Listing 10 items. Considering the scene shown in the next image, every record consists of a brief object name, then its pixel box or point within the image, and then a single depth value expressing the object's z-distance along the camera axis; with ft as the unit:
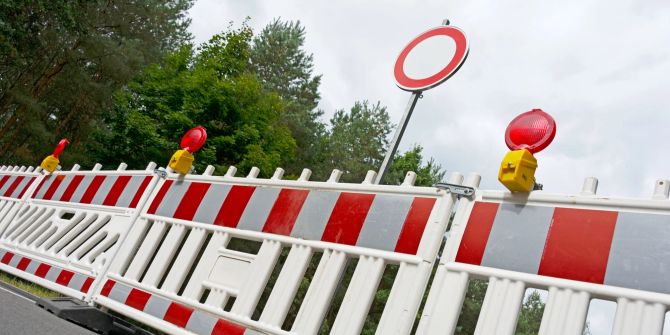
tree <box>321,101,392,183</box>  96.92
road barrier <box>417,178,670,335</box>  6.31
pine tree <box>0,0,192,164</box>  61.72
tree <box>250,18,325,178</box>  95.20
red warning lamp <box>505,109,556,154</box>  8.26
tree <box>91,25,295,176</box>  56.54
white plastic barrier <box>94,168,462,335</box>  8.54
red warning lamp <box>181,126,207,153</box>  15.66
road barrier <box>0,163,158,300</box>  13.96
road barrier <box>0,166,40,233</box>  20.40
